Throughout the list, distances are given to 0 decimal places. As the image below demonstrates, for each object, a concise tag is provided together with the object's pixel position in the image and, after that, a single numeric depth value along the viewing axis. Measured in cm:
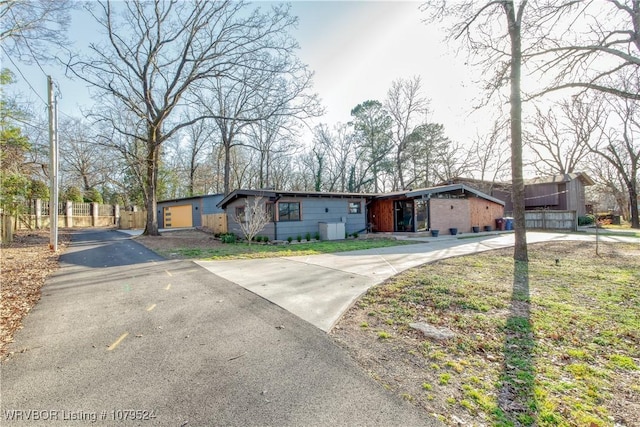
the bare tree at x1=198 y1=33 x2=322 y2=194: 1299
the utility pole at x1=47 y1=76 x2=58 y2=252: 1014
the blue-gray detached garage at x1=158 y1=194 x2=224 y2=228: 2327
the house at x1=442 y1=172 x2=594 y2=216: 2511
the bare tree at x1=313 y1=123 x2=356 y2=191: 3109
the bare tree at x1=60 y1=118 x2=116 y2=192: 2223
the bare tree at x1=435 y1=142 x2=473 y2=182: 2761
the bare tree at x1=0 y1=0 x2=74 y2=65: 902
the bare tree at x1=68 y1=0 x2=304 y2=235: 1297
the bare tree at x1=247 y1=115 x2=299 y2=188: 1373
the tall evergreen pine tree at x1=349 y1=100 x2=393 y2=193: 2703
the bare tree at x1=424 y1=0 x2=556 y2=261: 761
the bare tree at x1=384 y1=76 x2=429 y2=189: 2661
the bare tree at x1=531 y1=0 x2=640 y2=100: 588
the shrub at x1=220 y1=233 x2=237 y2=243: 1419
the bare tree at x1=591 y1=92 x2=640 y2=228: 2184
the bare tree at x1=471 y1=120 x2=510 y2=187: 2709
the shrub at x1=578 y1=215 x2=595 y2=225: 2190
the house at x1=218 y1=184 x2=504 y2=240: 1417
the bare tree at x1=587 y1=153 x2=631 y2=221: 2875
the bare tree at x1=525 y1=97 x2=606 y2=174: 2278
